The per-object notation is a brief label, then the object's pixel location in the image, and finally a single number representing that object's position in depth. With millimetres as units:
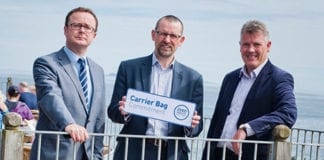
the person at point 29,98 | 12719
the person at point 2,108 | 9684
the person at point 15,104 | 10594
